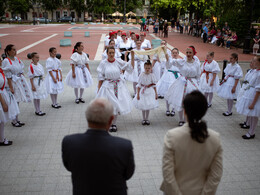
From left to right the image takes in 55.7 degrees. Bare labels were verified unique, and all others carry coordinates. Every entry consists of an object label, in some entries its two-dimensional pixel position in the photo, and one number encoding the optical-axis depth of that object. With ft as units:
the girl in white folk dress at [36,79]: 23.38
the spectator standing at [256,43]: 60.97
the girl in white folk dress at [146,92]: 21.76
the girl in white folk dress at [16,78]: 20.07
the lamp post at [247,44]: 63.93
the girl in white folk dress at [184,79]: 20.45
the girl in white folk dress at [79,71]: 26.89
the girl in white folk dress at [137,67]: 29.75
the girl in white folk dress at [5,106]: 17.21
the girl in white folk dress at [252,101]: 18.51
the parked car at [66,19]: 222.07
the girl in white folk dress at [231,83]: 23.13
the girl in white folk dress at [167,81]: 25.18
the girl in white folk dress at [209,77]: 24.94
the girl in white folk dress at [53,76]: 25.21
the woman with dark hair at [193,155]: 7.78
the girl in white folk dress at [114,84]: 20.34
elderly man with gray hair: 7.34
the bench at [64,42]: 70.28
